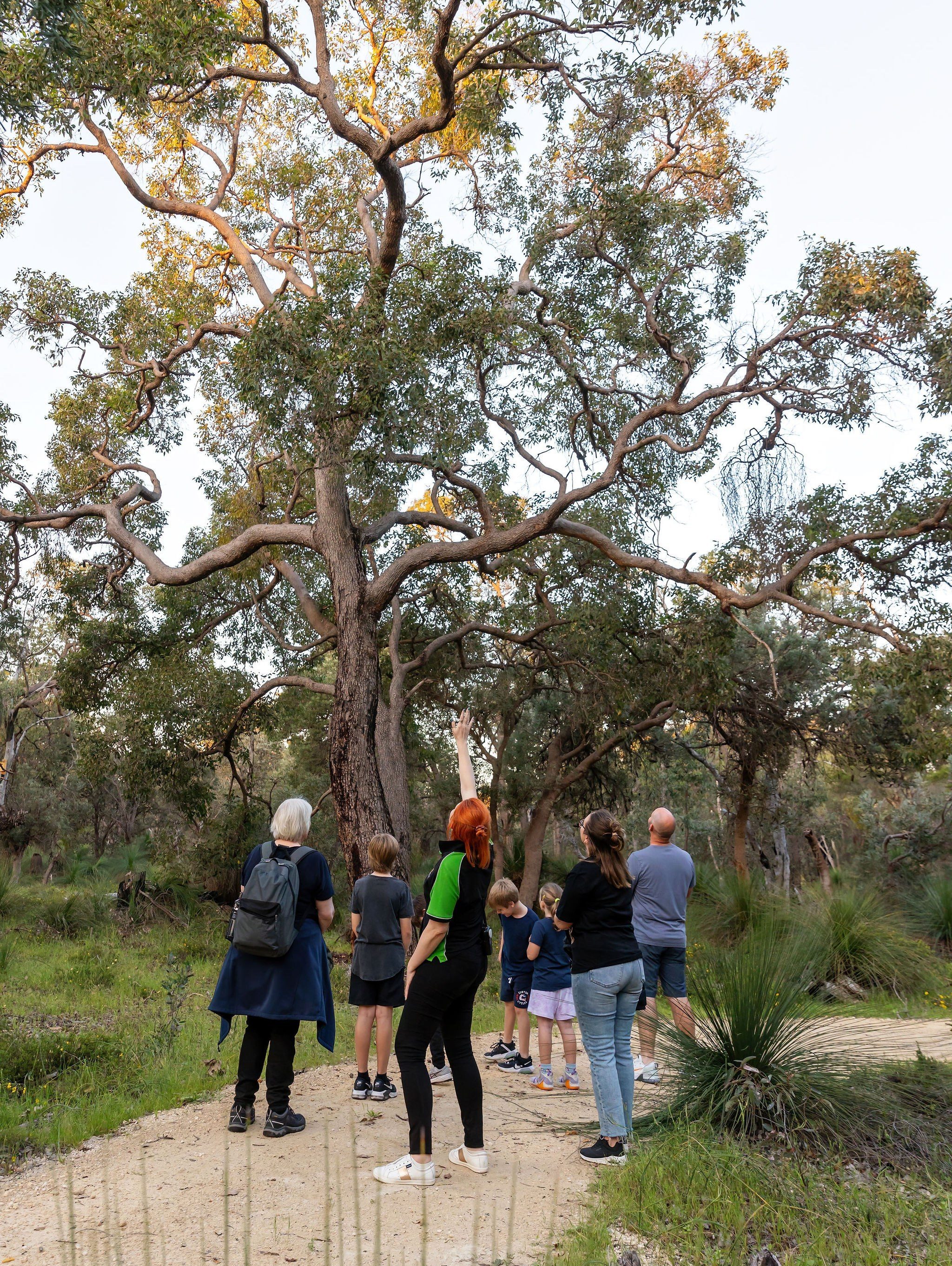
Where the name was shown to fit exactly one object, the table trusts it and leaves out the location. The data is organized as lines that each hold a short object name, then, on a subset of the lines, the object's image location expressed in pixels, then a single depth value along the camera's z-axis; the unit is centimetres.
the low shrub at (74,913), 1352
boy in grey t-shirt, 544
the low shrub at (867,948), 1010
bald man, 608
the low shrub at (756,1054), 454
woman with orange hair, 419
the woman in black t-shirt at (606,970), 447
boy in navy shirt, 622
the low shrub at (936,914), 1304
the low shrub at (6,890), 1420
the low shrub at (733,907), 1236
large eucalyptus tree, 1004
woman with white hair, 479
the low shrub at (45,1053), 614
